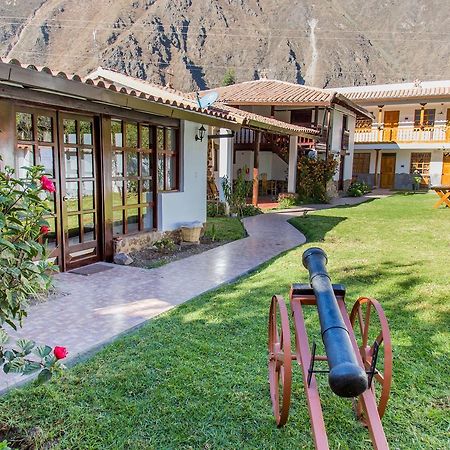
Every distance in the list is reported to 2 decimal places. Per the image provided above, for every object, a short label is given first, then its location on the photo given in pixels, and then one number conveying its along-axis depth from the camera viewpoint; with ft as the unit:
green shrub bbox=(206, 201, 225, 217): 44.26
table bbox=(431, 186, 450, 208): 47.75
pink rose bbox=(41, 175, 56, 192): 7.70
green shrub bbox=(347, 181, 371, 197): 72.54
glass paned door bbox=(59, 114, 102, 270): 20.65
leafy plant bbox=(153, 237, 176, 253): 26.41
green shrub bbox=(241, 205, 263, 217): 45.30
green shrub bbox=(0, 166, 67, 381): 7.18
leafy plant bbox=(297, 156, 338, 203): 58.39
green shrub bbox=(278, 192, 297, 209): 53.93
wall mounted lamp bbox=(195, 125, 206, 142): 30.68
